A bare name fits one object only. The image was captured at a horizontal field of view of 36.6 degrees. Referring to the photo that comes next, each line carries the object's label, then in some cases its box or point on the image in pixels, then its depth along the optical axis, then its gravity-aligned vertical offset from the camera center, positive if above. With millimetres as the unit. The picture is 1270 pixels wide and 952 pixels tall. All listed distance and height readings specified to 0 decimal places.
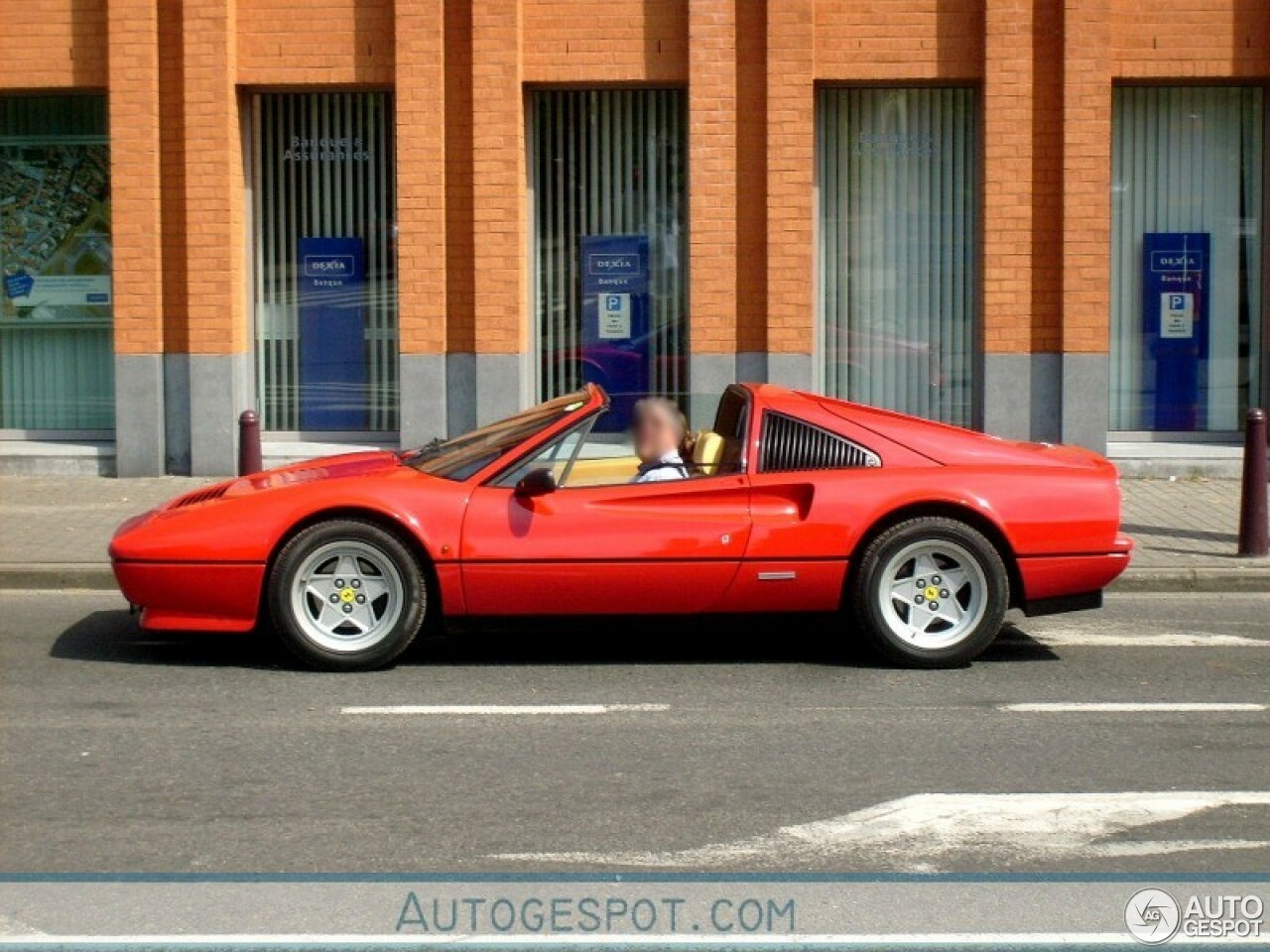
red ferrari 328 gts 8766 -815
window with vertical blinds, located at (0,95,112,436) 16469 +895
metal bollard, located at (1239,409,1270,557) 11891 -890
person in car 9070 -360
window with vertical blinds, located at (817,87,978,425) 16047 +967
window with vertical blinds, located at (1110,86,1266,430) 15938 +1054
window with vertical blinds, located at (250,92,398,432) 16266 +912
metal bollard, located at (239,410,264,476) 12859 -500
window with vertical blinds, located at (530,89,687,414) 16125 +1302
